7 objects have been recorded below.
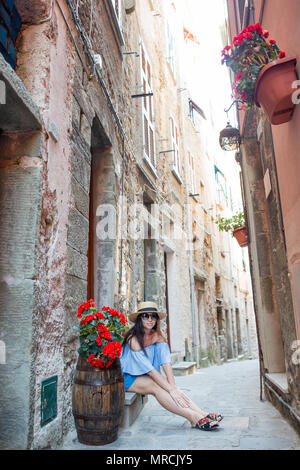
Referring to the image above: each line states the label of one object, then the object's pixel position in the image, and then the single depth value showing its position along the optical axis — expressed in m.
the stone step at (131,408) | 2.96
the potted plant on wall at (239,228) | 6.18
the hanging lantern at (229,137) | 5.04
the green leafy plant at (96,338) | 2.46
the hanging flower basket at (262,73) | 2.18
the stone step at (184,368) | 6.50
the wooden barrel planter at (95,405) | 2.40
